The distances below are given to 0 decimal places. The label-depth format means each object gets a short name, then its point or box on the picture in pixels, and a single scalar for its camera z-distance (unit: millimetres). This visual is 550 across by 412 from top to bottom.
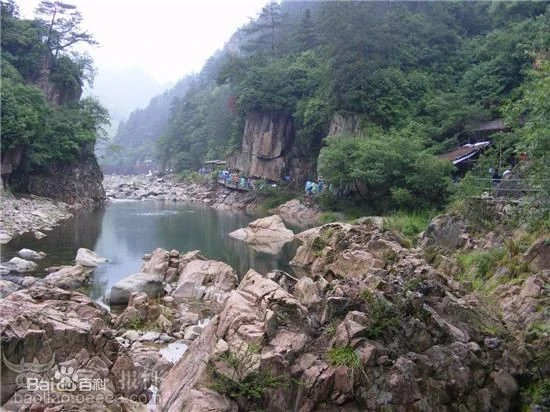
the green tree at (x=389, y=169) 25766
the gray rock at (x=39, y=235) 23627
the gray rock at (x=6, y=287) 12458
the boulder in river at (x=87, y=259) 18781
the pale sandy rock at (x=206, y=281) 15398
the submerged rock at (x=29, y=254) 18766
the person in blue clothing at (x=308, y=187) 37250
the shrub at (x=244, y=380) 6621
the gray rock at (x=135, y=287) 14352
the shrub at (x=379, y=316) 7668
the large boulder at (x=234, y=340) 6742
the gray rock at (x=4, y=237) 21441
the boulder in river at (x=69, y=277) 15072
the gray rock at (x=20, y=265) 16608
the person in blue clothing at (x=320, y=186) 35291
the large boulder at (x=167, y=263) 17359
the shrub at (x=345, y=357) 7008
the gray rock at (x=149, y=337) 11055
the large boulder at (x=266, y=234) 24891
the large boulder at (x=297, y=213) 33188
